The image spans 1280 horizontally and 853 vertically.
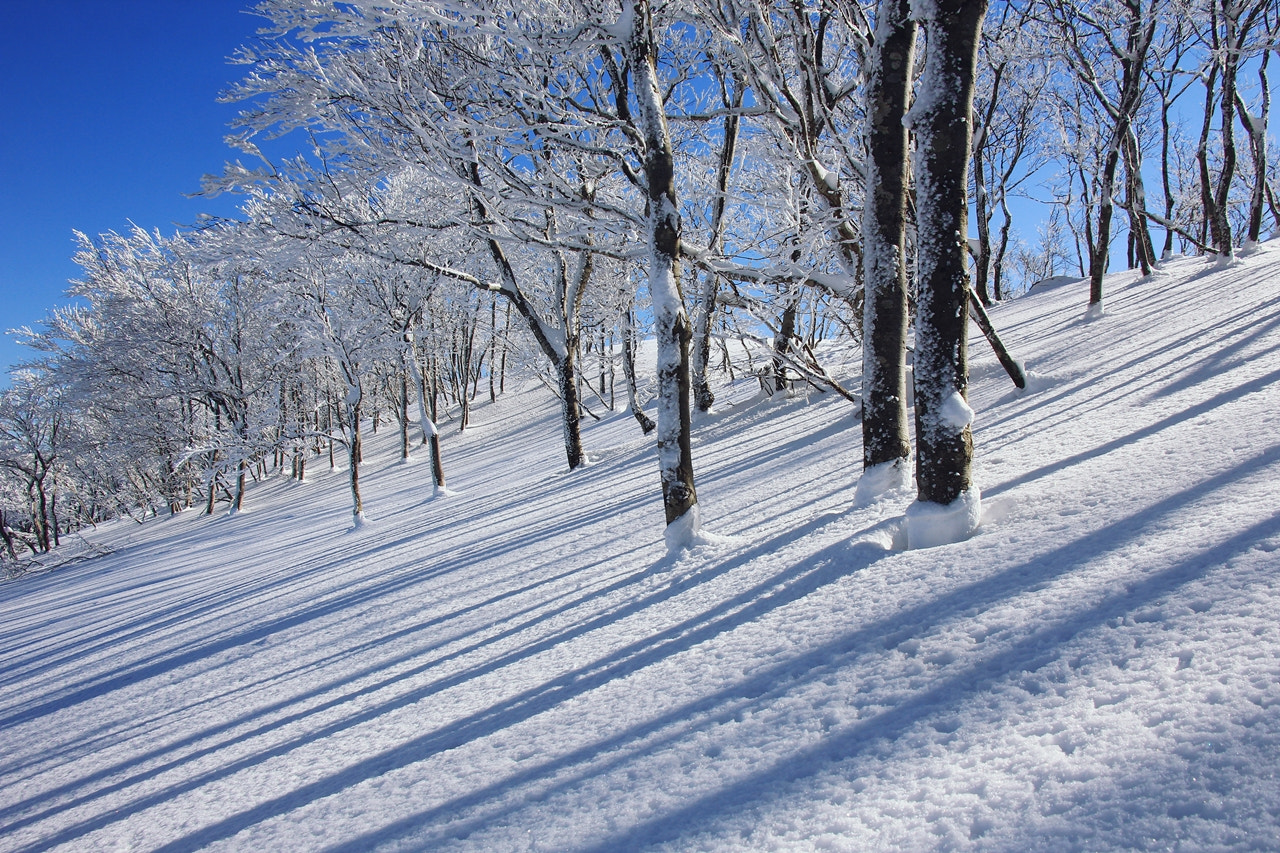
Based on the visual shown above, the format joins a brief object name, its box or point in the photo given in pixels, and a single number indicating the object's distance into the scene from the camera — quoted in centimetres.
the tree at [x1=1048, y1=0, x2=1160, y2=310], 949
